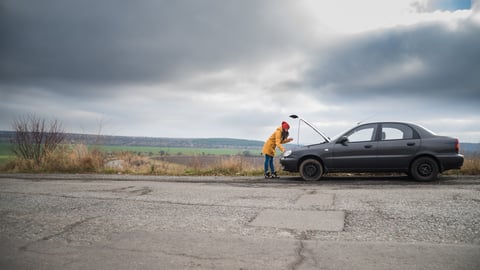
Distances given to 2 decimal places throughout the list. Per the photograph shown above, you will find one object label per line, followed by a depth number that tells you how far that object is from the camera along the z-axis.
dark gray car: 8.80
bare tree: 15.38
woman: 10.95
